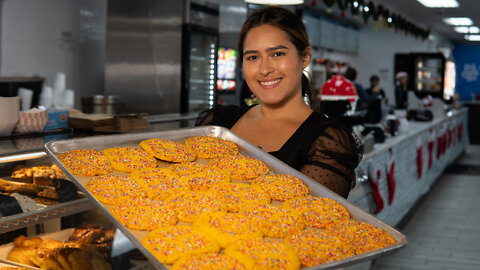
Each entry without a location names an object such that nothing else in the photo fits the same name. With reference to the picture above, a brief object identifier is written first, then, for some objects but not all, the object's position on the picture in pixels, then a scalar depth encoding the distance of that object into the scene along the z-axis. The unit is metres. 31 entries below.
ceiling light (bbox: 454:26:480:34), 15.56
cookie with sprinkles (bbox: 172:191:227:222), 1.35
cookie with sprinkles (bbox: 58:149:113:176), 1.48
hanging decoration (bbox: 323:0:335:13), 6.66
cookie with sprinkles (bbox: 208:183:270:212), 1.42
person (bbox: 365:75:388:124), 6.41
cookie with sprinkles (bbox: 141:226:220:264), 1.13
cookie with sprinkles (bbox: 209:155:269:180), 1.60
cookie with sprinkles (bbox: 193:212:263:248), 1.26
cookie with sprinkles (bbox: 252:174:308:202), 1.49
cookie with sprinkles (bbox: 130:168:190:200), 1.48
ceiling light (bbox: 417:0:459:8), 10.17
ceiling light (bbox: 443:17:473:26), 13.25
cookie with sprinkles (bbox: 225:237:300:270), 1.14
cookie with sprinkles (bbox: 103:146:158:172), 1.59
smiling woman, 1.69
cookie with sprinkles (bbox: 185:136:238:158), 1.72
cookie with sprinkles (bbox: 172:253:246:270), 1.09
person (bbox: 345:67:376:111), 8.15
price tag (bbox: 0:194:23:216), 1.96
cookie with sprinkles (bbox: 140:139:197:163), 1.68
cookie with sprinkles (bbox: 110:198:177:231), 1.27
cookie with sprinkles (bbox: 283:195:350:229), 1.35
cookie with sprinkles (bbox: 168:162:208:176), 1.60
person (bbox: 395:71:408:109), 11.31
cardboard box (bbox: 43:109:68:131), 2.87
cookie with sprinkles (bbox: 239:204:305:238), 1.31
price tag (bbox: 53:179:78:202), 2.19
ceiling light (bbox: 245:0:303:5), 3.85
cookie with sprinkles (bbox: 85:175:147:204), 1.38
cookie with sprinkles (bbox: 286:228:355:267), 1.18
